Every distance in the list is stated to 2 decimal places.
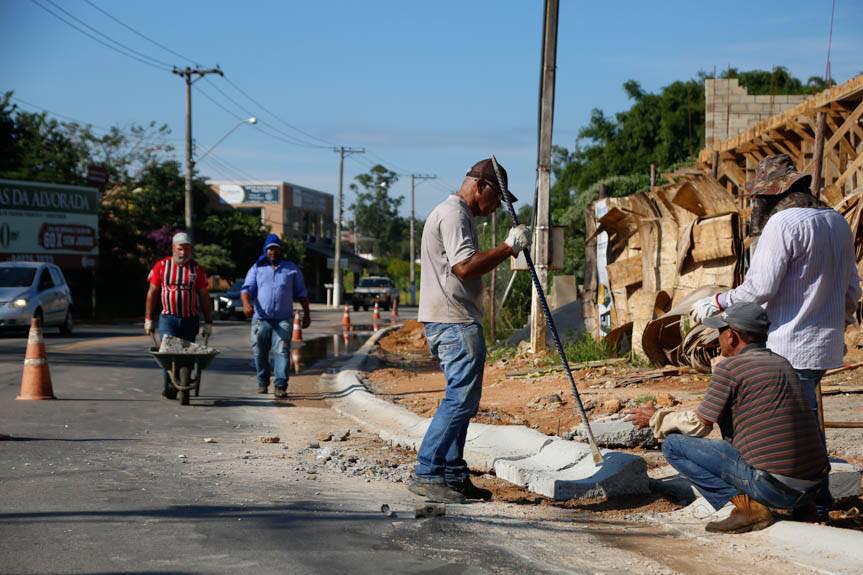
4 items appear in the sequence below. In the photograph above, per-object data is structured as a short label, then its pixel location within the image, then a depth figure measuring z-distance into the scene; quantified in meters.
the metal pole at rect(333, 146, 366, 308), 58.22
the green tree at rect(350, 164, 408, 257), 105.94
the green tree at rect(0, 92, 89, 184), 38.47
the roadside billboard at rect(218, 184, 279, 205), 73.44
